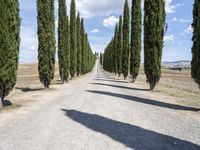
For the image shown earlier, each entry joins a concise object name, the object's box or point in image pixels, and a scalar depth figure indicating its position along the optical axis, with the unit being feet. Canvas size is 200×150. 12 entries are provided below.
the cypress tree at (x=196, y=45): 23.66
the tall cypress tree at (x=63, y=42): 53.47
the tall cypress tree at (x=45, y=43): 38.62
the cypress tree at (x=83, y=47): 95.91
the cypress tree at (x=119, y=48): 88.02
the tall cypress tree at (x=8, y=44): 21.56
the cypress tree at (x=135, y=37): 57.69
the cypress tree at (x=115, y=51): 96.74
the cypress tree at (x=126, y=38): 72.97
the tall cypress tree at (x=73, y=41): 68.97
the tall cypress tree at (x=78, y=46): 83.44
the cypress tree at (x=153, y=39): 39.23
